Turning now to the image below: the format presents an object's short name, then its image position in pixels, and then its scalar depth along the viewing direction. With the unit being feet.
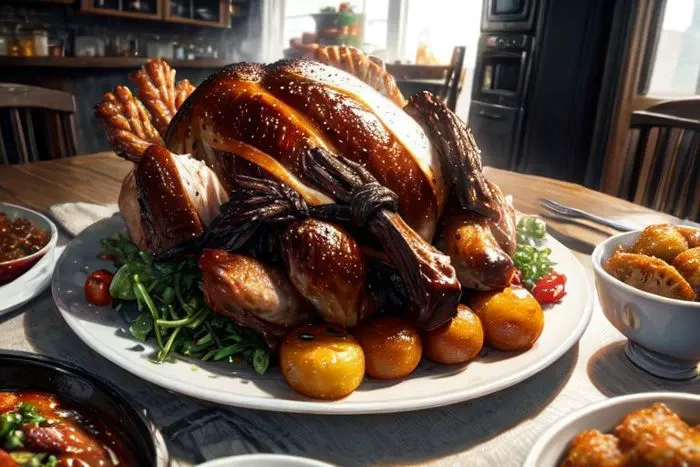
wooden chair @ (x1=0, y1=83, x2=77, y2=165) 7.24
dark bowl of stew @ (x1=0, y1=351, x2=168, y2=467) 1.80
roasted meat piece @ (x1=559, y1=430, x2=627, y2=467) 1.58
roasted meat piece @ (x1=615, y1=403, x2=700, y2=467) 1.44
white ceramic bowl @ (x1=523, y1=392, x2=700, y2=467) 1.64
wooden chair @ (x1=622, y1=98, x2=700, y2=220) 6.28
